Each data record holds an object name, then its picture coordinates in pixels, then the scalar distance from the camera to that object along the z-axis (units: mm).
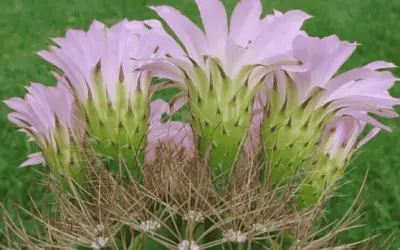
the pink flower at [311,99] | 353
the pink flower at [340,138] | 386
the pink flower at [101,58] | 363
